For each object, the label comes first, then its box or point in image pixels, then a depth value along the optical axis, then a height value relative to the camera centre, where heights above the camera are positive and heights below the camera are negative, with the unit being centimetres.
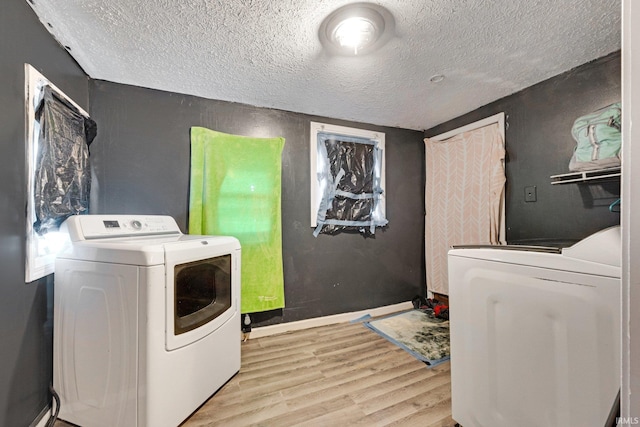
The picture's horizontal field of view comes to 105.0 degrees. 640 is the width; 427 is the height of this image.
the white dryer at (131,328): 112 -55
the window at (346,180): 248 +38
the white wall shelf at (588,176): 146 +24
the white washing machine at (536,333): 77 -45
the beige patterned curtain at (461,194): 223 +21
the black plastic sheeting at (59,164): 122 +31
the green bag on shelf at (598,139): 141 +45
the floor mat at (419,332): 189 -107
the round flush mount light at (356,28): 125 +104
